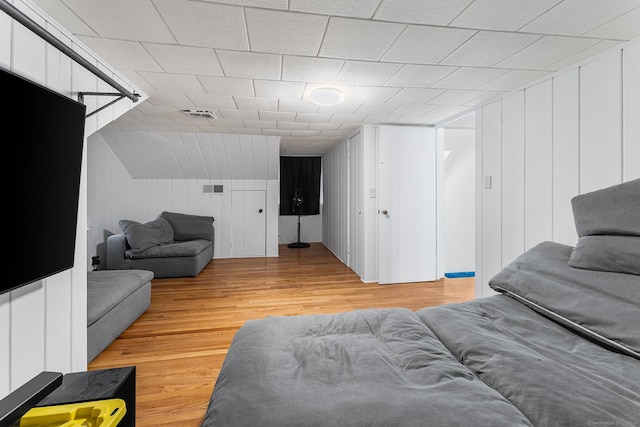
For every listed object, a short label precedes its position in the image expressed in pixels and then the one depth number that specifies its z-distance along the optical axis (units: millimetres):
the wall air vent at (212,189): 5676
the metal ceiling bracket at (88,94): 1719
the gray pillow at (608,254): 1282
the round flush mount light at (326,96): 2633
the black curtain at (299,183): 7156
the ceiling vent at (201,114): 3455
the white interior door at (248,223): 5824
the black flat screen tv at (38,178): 1108
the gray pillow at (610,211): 1390
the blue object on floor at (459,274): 4669
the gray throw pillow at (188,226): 5207
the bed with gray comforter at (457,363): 790
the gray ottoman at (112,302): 2160
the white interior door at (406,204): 4160
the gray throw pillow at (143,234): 4207
